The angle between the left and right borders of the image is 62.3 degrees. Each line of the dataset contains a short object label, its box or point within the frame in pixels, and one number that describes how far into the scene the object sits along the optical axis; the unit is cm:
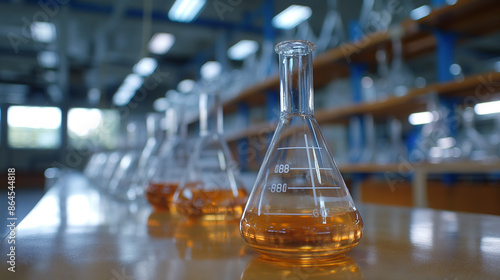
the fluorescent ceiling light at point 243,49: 671
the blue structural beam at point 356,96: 313
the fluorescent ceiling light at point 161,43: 657
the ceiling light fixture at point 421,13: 218
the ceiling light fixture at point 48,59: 753
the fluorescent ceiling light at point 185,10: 455
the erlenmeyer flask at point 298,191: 36
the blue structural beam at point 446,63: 231
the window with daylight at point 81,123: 943
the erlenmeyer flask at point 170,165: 80
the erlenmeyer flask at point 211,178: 62
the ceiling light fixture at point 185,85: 960
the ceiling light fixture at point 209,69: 787
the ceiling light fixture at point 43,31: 564
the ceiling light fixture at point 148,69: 769
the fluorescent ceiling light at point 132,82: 889
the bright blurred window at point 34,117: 679
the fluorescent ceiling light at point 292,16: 517
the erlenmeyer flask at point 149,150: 105
